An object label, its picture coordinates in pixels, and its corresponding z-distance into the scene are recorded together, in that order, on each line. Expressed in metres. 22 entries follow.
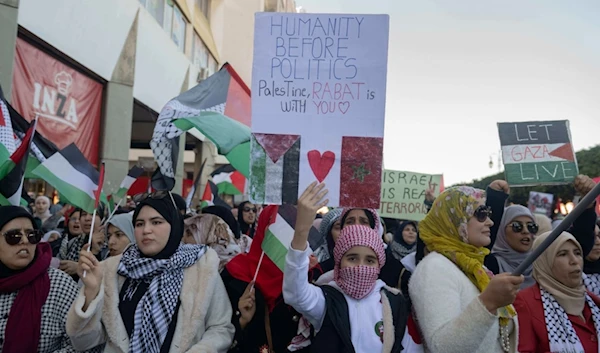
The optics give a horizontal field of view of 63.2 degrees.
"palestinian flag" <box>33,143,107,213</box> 3.63
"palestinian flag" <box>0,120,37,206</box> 3.20
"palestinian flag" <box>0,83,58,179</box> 4.39
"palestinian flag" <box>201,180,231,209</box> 8.15
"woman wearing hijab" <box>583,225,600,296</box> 3.25
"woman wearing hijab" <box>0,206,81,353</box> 2.60
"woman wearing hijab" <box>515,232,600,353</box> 2.58
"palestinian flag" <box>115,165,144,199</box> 5.39
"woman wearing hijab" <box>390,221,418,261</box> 5.71
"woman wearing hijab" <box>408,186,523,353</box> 2.13
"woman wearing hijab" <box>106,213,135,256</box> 3.75
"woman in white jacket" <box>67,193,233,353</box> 2.43
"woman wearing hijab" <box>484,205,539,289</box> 3.55
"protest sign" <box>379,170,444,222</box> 6.16
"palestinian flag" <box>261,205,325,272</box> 2.85
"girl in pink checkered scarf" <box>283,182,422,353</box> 2.31
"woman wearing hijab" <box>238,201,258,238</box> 6.57
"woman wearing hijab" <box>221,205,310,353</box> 2.79
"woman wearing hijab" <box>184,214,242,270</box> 3.42
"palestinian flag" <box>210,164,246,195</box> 9.97
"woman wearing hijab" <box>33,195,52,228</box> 8.23
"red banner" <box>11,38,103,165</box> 8.38
